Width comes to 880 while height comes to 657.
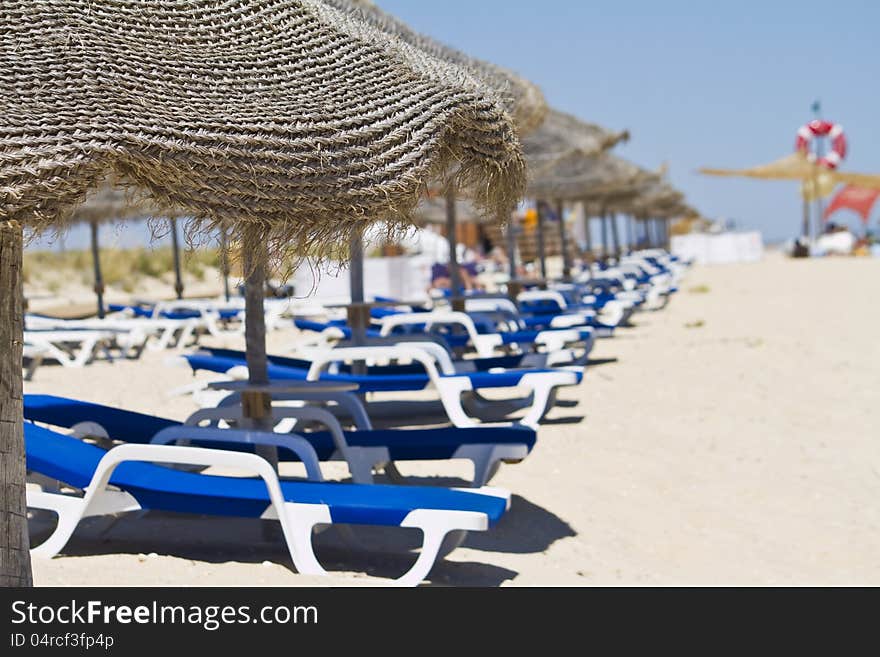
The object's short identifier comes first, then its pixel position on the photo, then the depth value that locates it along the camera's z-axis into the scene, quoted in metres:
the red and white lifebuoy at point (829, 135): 48.81
